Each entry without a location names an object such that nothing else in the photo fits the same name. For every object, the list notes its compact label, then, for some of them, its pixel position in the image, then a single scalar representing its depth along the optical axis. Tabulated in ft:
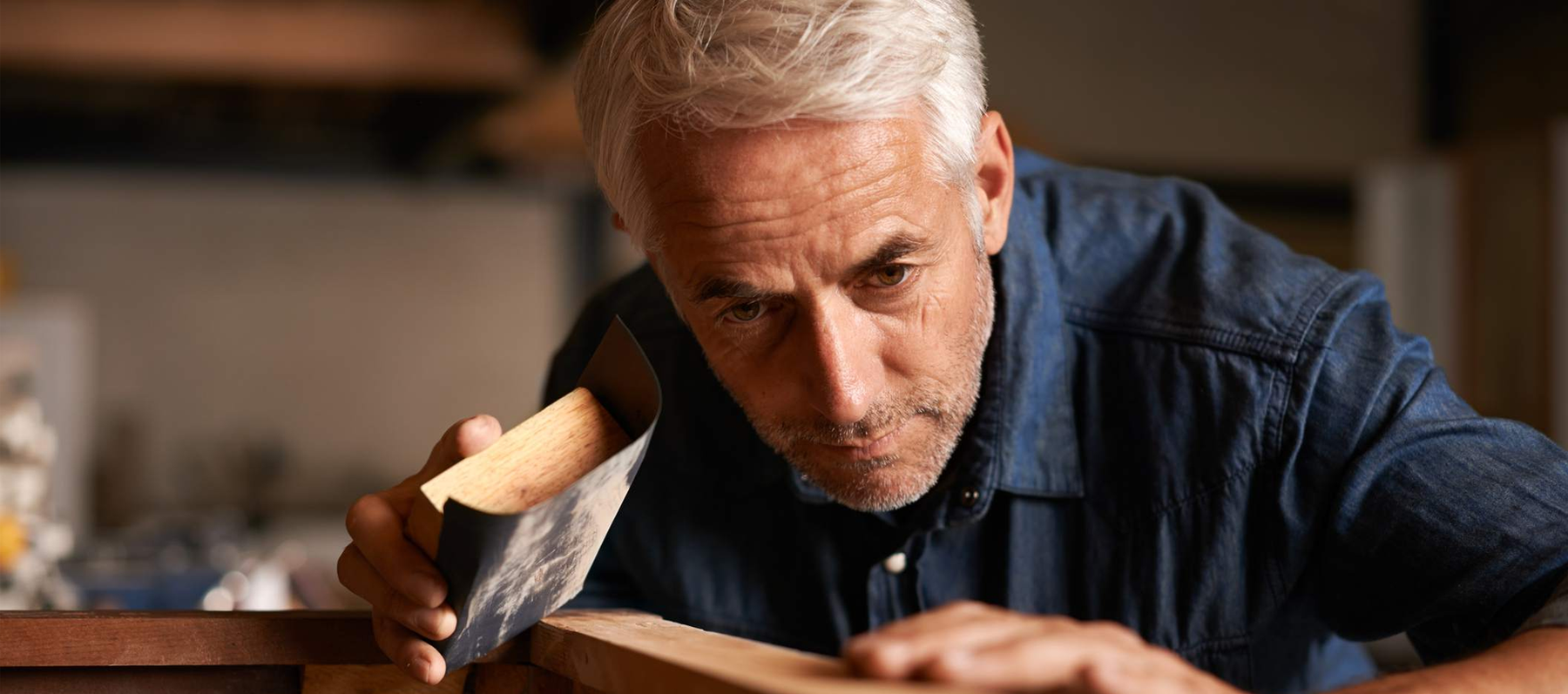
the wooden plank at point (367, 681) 2.97
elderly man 3.35
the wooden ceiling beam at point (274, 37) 13.01
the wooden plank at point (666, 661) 1.93
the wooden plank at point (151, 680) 2.83
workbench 2.75
